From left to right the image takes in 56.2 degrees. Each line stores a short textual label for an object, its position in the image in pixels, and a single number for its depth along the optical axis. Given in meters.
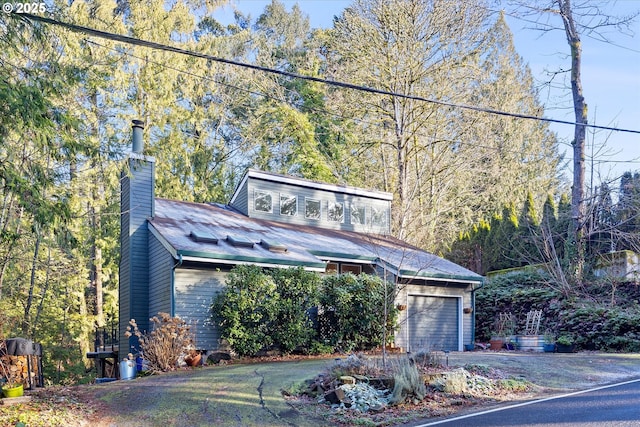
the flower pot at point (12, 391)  8.80
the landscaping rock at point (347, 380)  9.67
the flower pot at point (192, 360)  13.38
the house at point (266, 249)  14.70
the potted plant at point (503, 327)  20.10
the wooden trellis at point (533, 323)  19.94
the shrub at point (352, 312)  15.64
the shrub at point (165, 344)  12.54
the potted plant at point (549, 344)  18.06
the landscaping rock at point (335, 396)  9.18
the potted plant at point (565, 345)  18.05
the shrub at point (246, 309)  14.06
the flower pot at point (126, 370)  12.71
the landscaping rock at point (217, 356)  14.13
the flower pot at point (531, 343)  18.36
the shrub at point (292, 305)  14.61
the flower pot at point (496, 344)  19.08
